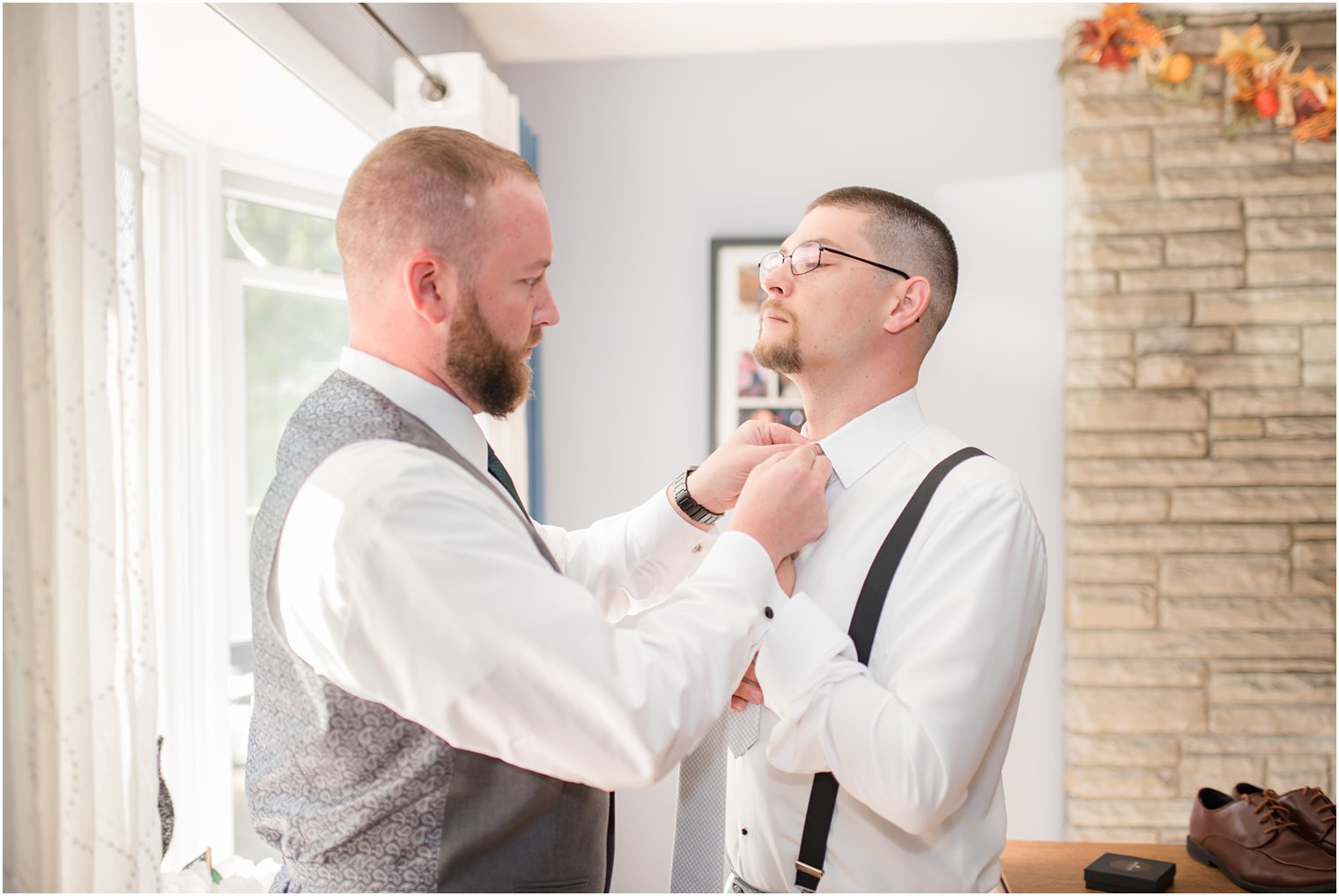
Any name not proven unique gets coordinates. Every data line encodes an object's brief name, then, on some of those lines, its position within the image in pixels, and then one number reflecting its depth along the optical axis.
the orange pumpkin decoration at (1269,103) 3.38
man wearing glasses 1.23
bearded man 1.07
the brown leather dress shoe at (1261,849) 2.19
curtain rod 2.74
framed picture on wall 3.77
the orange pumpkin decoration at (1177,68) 3.41
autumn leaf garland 3.33
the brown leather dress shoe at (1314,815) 2.25
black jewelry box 2.22
